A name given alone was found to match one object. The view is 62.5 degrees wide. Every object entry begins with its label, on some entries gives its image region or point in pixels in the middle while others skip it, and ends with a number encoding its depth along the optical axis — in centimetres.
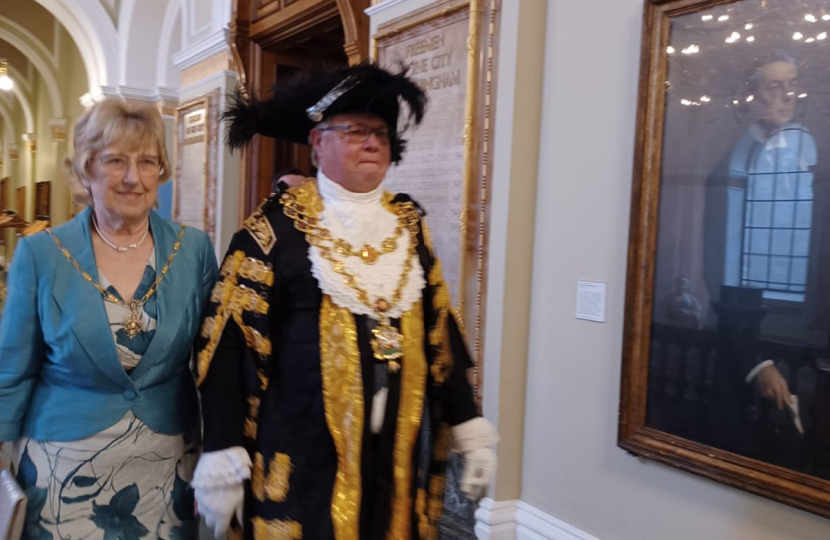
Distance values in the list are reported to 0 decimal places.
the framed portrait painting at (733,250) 177
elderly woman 152
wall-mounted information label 235
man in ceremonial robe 155
